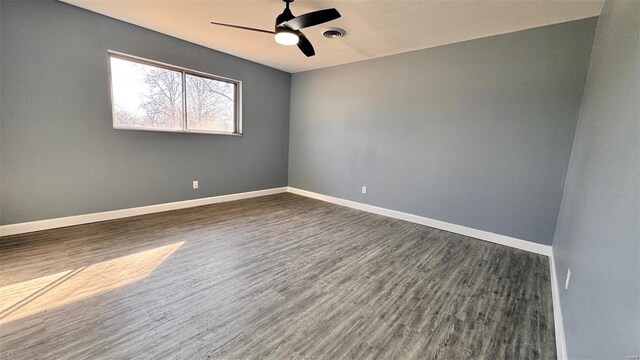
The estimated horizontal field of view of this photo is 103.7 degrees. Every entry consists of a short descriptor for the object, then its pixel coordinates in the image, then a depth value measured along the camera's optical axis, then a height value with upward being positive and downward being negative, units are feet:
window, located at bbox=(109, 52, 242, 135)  10.84 +1.90
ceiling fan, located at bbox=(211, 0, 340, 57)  6.85 +3.52
